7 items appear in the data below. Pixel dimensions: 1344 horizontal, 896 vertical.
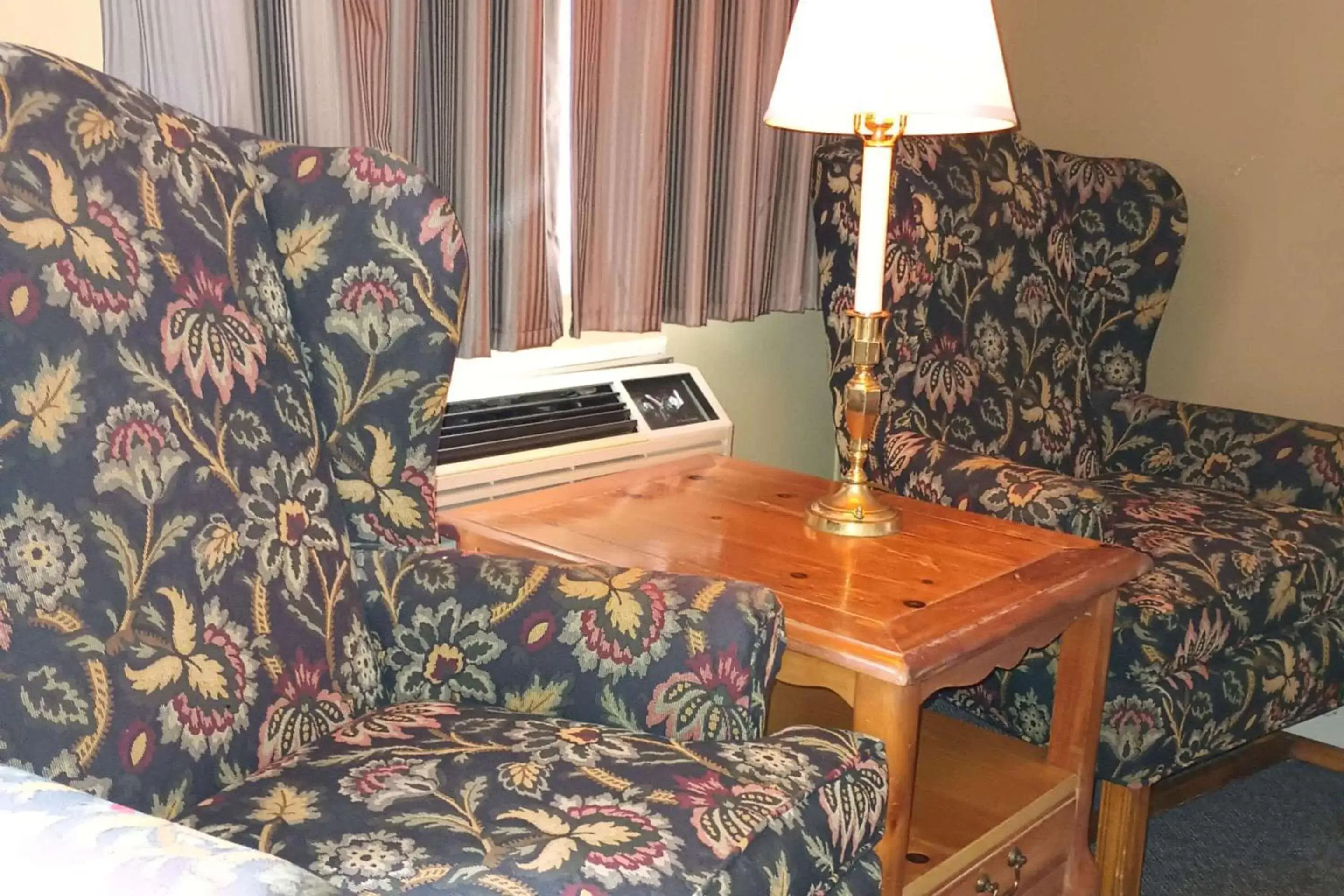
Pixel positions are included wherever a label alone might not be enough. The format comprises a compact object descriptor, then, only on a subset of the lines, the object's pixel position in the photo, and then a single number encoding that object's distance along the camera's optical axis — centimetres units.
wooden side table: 126
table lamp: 139
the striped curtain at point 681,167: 196
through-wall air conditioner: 188
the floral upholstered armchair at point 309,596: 98
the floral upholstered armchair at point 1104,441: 168
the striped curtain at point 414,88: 144
